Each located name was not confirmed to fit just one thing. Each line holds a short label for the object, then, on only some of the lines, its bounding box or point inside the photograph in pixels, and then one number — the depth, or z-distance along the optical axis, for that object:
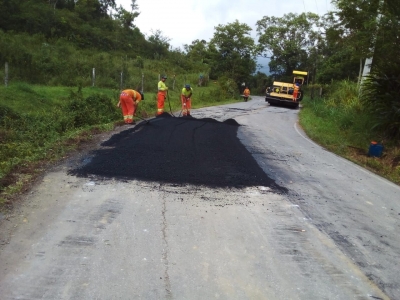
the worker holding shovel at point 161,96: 16.91
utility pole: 15.66
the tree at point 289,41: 64.19
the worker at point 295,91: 32.22
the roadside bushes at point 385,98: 13.69
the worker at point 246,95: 40.38
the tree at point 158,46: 49.12
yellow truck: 32.50
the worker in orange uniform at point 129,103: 13.73
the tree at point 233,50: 54.28
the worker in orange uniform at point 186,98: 18.94
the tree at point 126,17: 55.66
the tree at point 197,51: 57.89
